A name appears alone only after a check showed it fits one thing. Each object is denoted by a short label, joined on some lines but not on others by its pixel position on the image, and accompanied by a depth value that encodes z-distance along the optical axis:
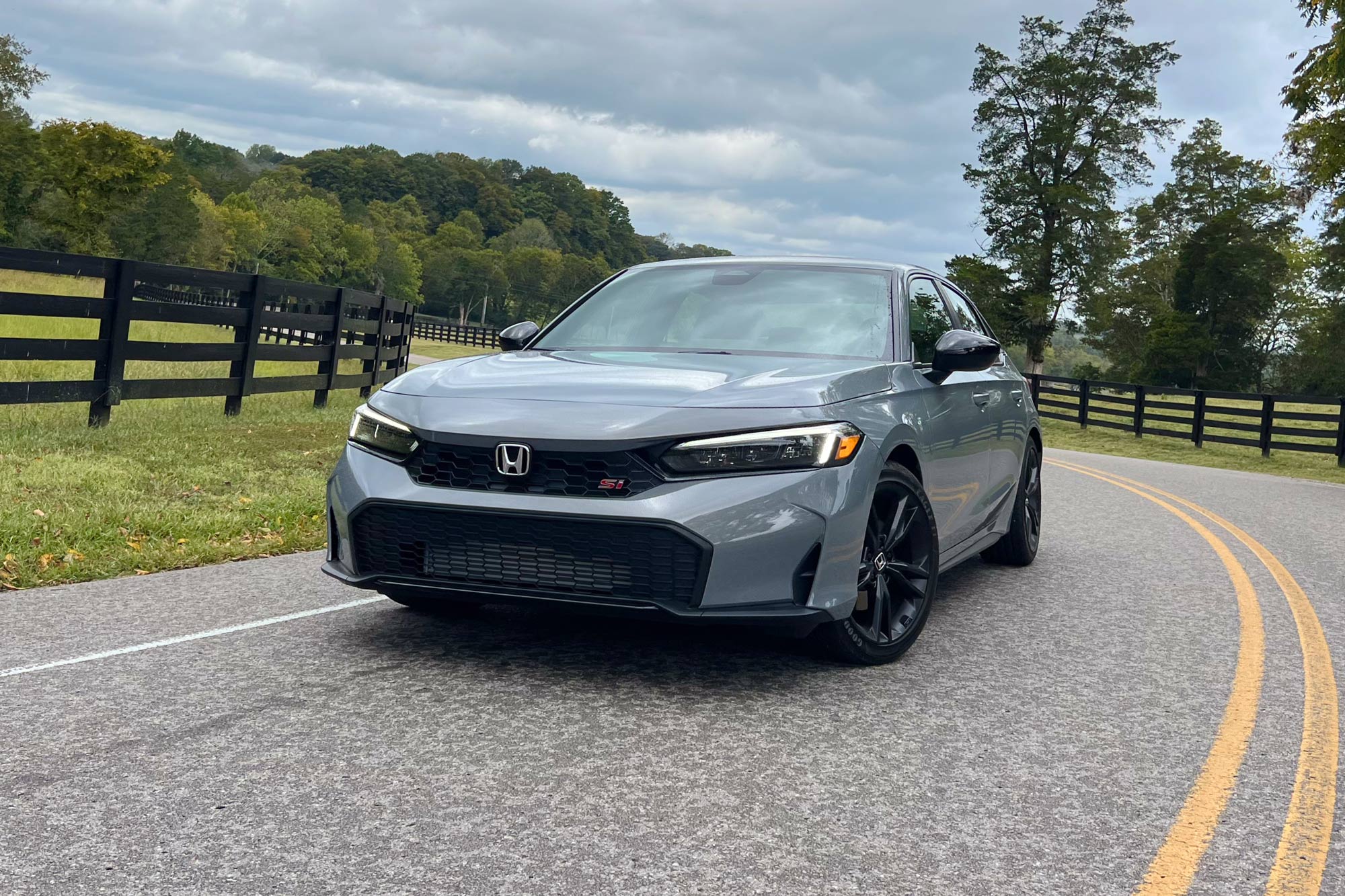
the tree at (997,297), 52.66
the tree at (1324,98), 19.34
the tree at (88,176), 90.19
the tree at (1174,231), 66.25
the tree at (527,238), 181.88
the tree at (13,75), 93.75
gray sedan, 4.33
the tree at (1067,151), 51.47
